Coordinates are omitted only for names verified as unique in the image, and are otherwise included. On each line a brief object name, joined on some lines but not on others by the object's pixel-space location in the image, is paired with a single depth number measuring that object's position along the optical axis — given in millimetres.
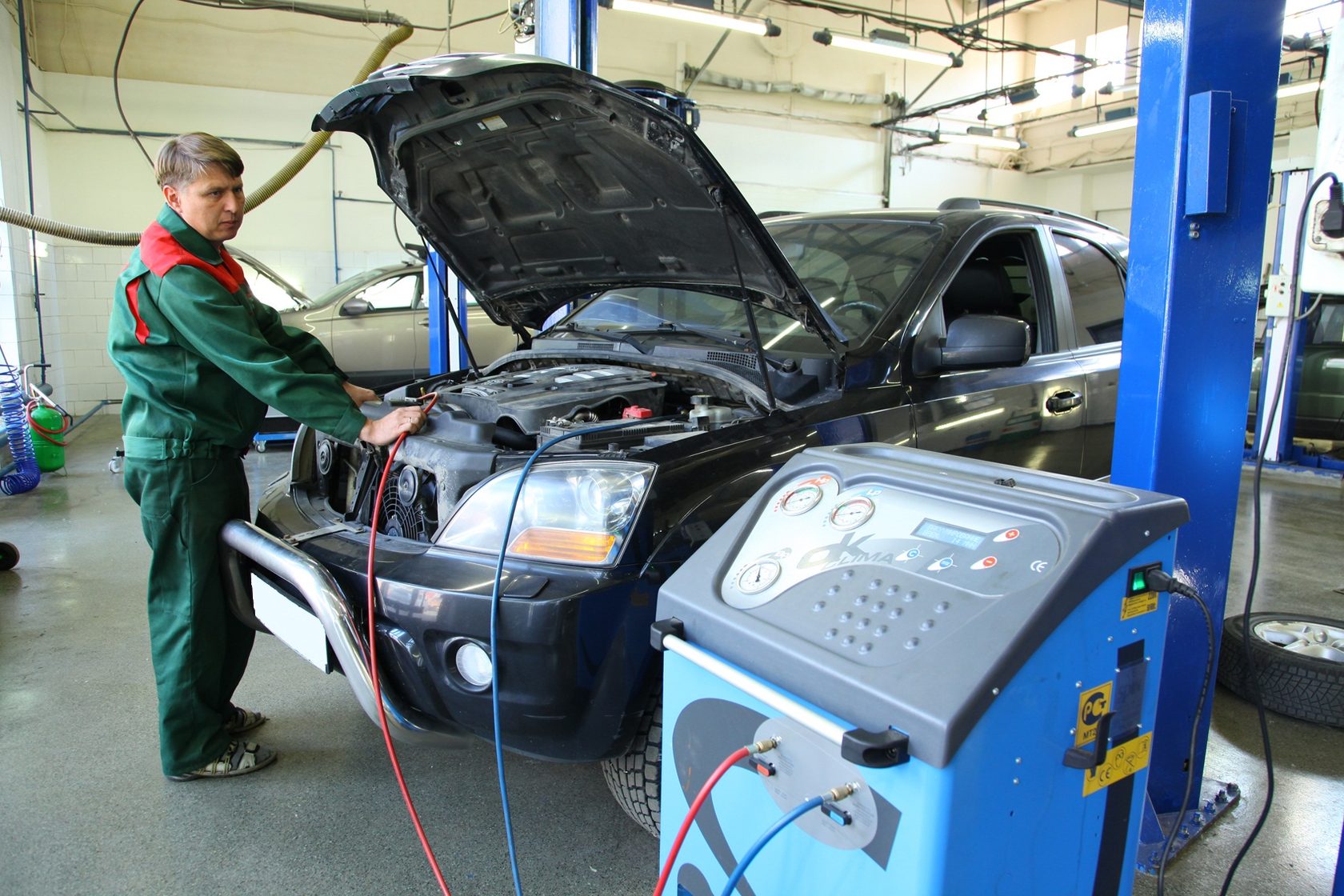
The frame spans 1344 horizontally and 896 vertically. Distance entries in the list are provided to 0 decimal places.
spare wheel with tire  2586
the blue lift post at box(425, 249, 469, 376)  5090
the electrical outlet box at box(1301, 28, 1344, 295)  1505
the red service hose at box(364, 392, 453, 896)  1701
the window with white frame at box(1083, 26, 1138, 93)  14219
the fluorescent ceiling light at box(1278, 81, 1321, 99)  11727
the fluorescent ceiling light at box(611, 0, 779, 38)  8453
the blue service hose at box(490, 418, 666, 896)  1562
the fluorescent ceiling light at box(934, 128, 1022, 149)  14469
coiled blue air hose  5254
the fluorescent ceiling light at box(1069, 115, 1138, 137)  13289
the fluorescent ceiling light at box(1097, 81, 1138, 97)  12648
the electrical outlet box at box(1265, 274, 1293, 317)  5668
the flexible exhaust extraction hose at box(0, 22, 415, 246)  4078
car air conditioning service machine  1010
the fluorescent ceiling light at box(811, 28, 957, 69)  10055
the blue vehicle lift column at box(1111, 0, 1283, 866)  1717
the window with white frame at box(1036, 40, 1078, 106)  11891
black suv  1672
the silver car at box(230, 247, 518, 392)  7109
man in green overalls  2035
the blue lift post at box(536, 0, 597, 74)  4223
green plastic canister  6148
